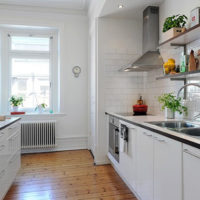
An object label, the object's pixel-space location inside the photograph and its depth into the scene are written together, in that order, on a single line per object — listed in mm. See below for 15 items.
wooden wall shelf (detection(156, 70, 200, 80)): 1824
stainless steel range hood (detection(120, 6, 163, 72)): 2520
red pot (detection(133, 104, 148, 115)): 2816
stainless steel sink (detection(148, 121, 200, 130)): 1907
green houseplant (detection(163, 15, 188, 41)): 1967
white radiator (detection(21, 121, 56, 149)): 3686
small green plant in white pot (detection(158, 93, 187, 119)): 2084
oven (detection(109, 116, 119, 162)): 2632
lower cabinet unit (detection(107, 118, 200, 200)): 1121
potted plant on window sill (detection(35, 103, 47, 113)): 3959
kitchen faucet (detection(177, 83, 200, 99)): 1905
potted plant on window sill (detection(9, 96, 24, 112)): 3770
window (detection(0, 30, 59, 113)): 3916
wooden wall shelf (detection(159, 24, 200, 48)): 1677
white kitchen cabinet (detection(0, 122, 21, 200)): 1863
